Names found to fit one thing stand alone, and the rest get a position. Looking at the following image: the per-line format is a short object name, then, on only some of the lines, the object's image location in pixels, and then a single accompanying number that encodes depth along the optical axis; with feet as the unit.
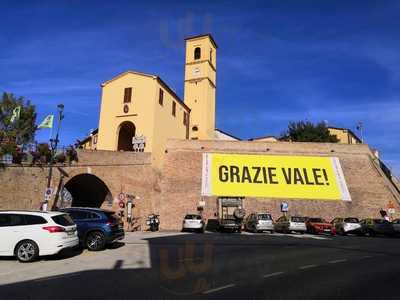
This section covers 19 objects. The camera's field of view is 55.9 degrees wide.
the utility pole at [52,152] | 86.22
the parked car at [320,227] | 94.27
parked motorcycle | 103.35
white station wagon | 40.27
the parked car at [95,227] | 50.83
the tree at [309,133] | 194.73
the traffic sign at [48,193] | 82.12
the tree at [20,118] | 123.13
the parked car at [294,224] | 94.23
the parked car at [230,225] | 95.96
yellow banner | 118.83
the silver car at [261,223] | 95.09
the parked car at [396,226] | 85.76
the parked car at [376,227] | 86.79
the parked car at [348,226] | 92.96
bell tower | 169.07
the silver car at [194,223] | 94.94
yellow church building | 123.65
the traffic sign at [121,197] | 101.76
